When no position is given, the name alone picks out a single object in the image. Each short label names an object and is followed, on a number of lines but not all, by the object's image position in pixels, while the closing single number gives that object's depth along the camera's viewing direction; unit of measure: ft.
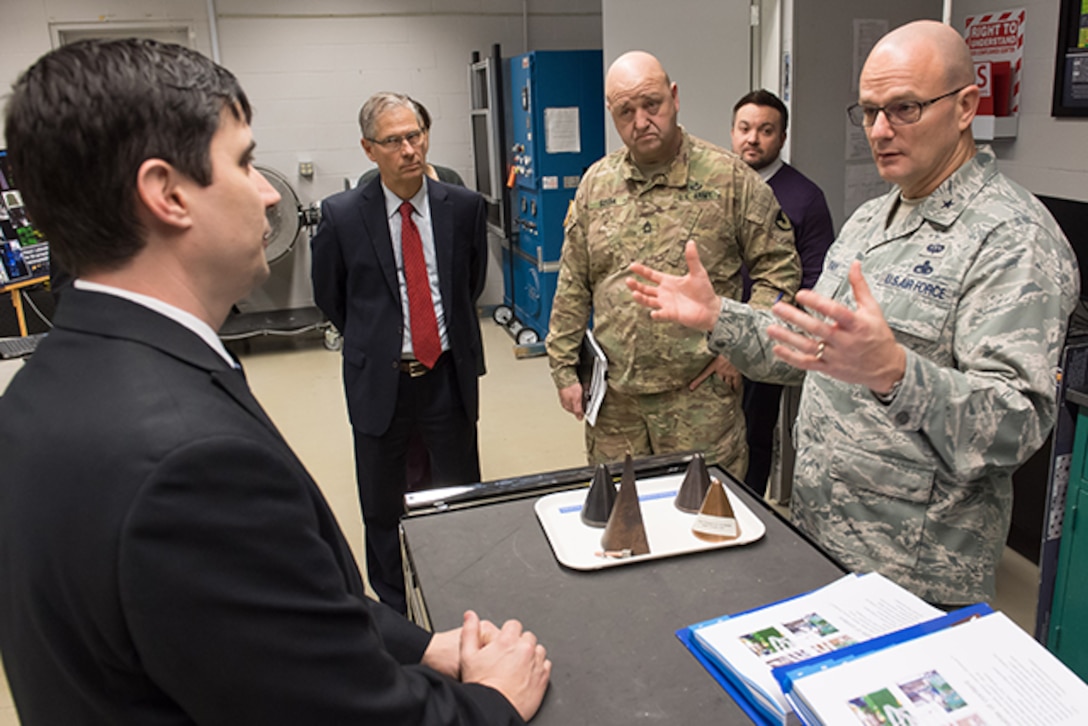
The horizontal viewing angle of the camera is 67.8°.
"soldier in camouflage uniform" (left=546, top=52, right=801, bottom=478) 7.49
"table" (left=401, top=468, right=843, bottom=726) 3.37
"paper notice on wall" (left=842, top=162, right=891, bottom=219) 11.85
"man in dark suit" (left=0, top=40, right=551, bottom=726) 2.25
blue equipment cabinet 17.02
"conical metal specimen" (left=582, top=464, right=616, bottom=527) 4.73
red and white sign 11.00
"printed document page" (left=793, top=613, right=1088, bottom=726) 2.93
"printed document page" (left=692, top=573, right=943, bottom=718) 3.44
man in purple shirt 9.38
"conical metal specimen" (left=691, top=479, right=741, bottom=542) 4.50
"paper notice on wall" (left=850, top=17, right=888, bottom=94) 11.25
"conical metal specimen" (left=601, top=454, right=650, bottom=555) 4.39
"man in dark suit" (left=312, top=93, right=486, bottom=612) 8.46
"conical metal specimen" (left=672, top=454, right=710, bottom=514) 4.82
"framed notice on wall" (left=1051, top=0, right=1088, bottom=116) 9.98
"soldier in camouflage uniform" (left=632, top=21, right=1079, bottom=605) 4.10
